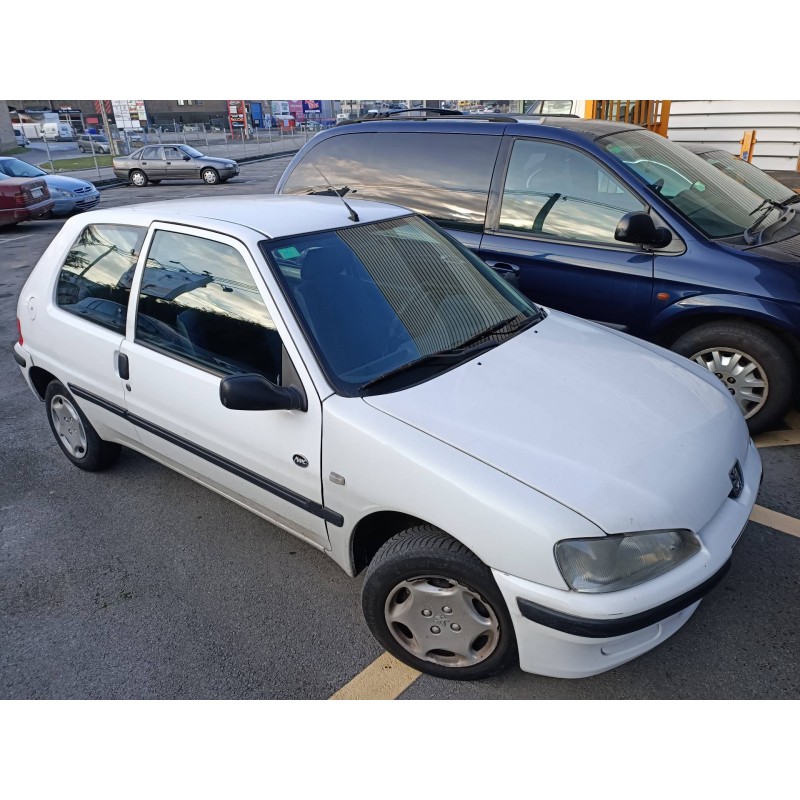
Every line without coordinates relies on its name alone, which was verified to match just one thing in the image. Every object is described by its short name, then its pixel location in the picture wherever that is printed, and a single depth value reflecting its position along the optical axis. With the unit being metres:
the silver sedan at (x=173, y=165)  20.54
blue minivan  3.71
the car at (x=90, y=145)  35.06
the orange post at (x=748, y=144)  9.23
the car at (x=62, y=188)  13.49
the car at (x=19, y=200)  12.07
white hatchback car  1.97
